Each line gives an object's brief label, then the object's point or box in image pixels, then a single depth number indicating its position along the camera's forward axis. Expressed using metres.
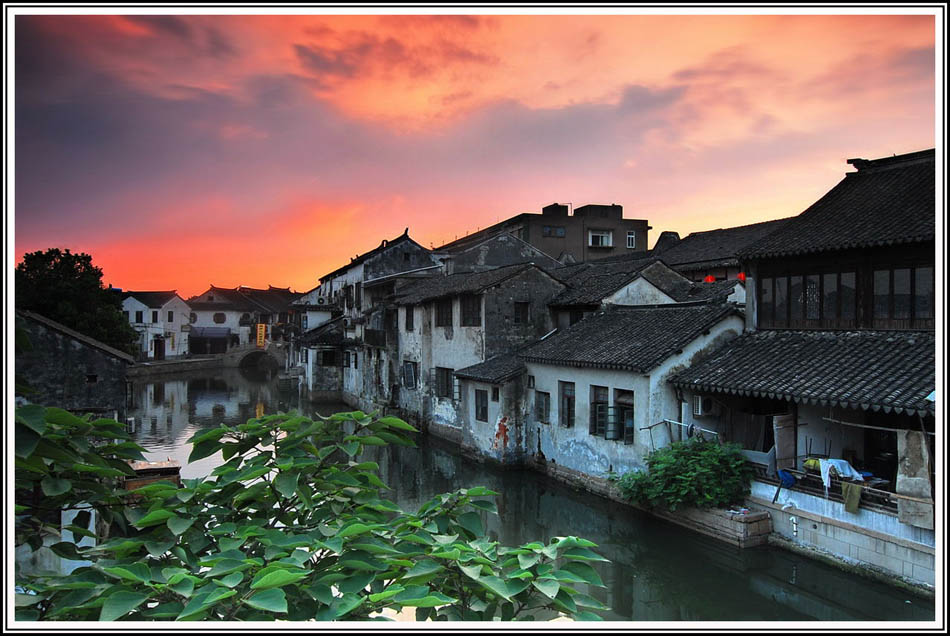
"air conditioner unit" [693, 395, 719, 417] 12.41
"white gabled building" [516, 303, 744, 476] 12.55
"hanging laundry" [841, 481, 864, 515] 9.01
